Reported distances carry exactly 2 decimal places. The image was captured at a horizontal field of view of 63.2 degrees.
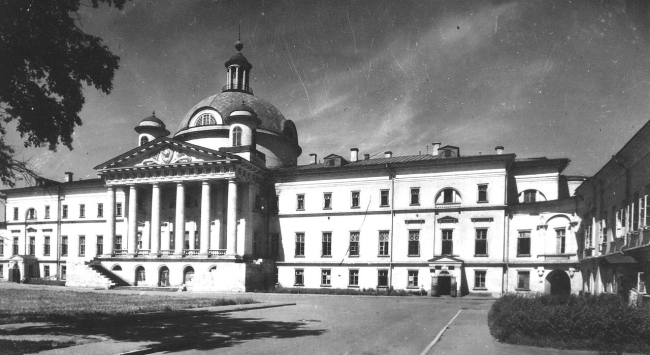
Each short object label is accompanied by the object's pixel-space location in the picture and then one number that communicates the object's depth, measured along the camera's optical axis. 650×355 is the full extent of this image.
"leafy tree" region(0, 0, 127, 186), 15.28
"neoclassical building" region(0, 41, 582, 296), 44.41
